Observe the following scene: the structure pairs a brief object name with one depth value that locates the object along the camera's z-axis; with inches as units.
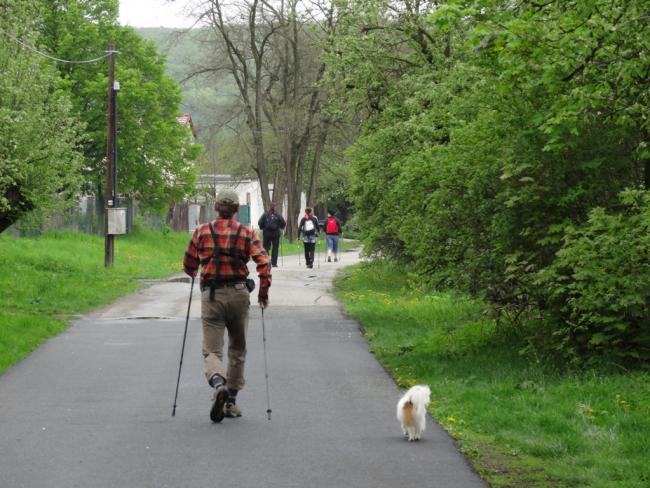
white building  4106.8
